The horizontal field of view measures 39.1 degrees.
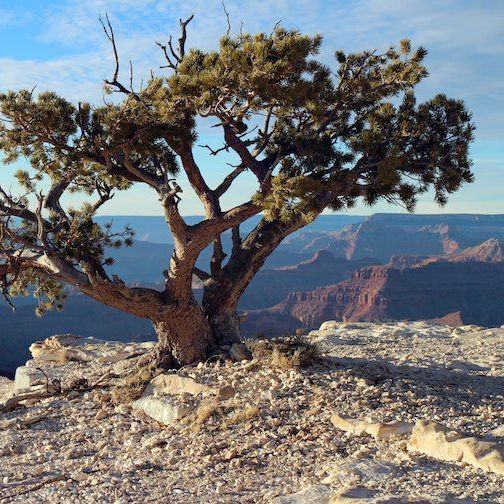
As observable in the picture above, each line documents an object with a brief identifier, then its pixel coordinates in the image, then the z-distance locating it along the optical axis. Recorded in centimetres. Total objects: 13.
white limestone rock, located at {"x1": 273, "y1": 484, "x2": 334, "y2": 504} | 656
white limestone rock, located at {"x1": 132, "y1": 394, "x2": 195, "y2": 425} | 1008
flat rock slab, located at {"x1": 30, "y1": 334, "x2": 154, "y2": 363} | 1581
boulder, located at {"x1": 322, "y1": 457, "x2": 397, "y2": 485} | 706
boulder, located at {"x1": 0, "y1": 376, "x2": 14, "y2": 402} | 1367
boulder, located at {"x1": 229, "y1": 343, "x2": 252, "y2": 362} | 1207
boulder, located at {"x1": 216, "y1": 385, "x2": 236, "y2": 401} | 1031
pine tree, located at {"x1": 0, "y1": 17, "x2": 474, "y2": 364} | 1005
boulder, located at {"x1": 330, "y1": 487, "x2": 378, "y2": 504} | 625
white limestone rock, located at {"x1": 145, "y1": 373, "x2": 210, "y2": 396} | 1094
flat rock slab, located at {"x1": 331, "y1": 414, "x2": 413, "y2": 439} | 852
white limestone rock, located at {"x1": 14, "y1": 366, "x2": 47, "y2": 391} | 1404
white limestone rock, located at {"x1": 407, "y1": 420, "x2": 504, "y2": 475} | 725
